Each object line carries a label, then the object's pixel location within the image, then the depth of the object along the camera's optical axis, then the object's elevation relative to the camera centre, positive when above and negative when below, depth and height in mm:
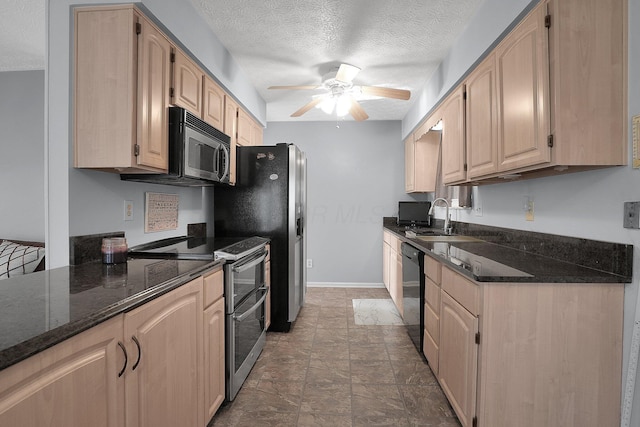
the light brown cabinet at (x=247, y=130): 3236 +850
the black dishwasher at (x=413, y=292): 2510 -657
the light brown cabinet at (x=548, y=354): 1395 -600
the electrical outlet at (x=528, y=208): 2104 +27
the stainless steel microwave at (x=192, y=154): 1969 +364
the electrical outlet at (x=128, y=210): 2002 +0
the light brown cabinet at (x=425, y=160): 4137 +650
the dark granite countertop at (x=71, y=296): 752 -277
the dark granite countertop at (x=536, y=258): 1407 -255
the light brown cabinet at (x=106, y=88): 1648 +602
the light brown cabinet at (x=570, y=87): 1421 +554
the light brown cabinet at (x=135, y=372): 732 -474
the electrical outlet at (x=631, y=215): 1332 -9
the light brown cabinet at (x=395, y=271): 3473 -660
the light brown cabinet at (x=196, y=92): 2053 +823
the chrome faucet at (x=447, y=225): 3399 -136
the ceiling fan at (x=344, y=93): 2738 +1062
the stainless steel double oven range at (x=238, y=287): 1896 -502
